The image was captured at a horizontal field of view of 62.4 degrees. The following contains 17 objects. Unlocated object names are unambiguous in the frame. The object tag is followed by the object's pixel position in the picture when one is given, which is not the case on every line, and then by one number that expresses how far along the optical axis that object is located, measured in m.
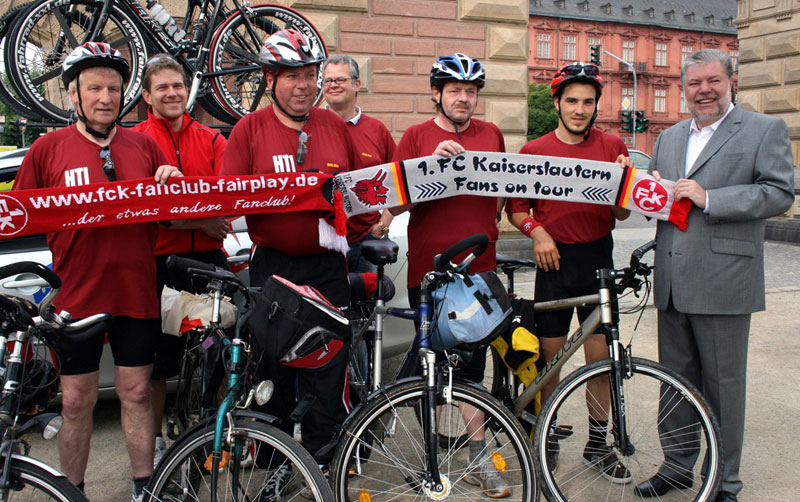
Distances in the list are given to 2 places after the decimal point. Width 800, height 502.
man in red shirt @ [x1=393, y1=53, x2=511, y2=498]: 3.38
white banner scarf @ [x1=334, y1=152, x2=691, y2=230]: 3.34
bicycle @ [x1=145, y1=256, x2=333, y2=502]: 2.51
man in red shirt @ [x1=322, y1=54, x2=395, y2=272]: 4.12
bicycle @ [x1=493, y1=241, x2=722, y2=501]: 3.06
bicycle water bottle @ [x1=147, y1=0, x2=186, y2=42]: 5.68
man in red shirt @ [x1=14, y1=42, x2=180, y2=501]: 2.94
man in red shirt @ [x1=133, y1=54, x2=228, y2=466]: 3.54
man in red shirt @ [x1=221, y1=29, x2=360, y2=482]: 3.05
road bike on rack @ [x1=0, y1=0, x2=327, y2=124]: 5.03
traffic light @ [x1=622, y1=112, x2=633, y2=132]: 35.81
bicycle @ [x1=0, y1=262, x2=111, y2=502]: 2.30
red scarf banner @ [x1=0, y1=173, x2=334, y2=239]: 2.87
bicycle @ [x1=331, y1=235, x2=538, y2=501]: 2.77
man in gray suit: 3.12
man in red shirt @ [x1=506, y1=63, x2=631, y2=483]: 3.48
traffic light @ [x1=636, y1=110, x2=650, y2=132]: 38.28
